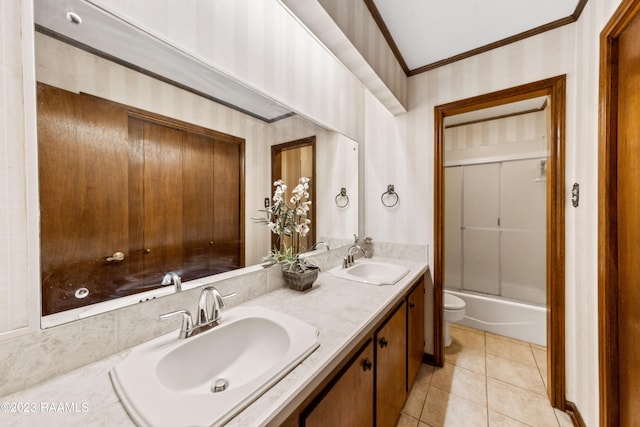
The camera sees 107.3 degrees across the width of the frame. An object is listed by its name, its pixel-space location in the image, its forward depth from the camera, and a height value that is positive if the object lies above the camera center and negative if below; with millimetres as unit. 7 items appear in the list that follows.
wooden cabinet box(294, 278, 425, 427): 725 -696
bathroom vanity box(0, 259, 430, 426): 531 -450
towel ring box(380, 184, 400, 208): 2123 +148
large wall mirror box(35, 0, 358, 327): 677 +182
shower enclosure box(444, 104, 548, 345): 2543 -169
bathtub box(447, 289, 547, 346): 2268 -1111
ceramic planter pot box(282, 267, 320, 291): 1273 -371
